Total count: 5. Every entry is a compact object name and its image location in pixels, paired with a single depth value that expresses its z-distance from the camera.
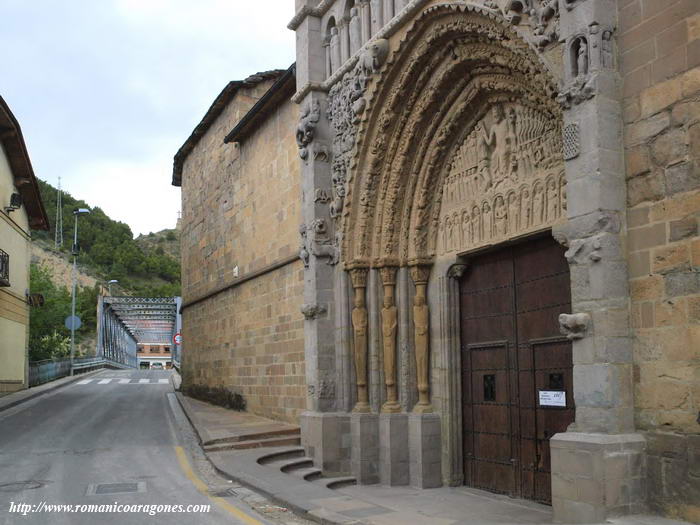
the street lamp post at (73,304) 34.44
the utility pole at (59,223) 76.69
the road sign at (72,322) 34.19
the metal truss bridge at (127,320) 55.91
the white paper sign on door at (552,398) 8.08
